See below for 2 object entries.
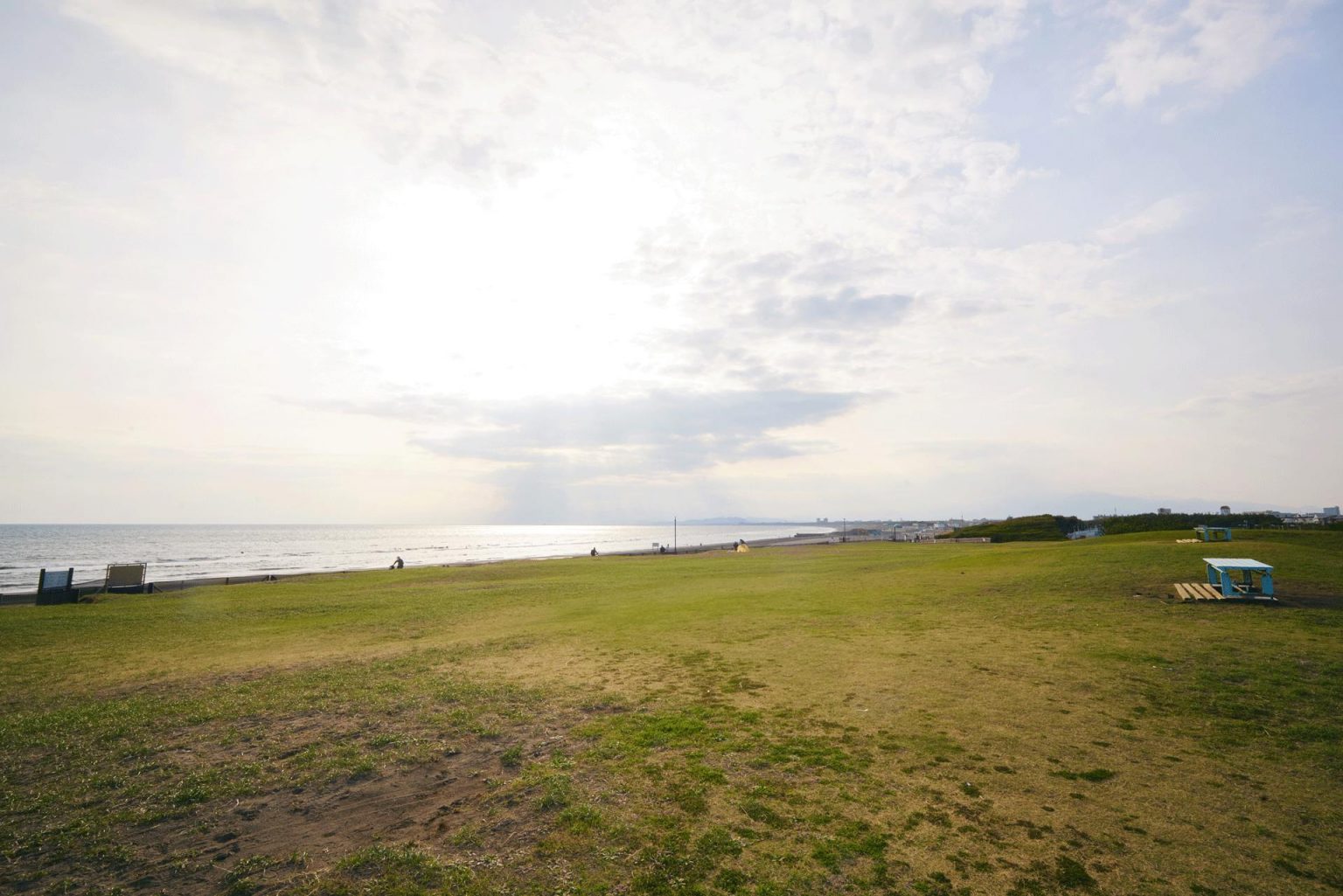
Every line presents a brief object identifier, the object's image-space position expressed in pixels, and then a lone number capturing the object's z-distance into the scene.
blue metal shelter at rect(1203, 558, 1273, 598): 19.96
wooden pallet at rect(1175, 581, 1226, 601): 20.93
